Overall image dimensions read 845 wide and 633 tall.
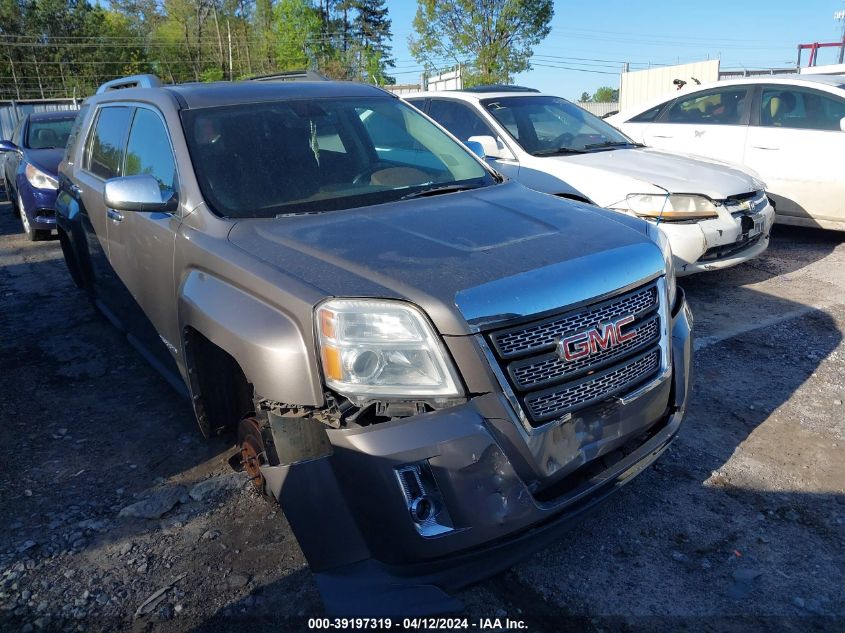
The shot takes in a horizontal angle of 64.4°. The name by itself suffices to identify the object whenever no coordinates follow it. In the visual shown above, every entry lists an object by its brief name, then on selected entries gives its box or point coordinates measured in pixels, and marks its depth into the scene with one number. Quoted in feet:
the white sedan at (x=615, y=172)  17.66
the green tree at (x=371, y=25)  197.98
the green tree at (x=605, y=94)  223.40
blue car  27.76
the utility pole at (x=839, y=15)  114.40
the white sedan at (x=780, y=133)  22.77
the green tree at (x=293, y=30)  142.31
